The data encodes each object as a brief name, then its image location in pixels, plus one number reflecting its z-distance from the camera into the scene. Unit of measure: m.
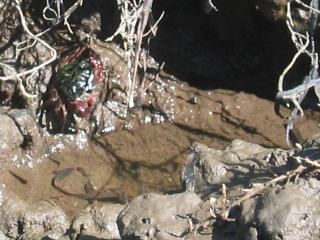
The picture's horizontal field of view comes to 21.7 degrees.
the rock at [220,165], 4.15
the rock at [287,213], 3.10
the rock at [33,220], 4.87
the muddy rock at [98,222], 4.43
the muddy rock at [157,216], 3.44
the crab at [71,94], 5.76
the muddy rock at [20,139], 5.47
